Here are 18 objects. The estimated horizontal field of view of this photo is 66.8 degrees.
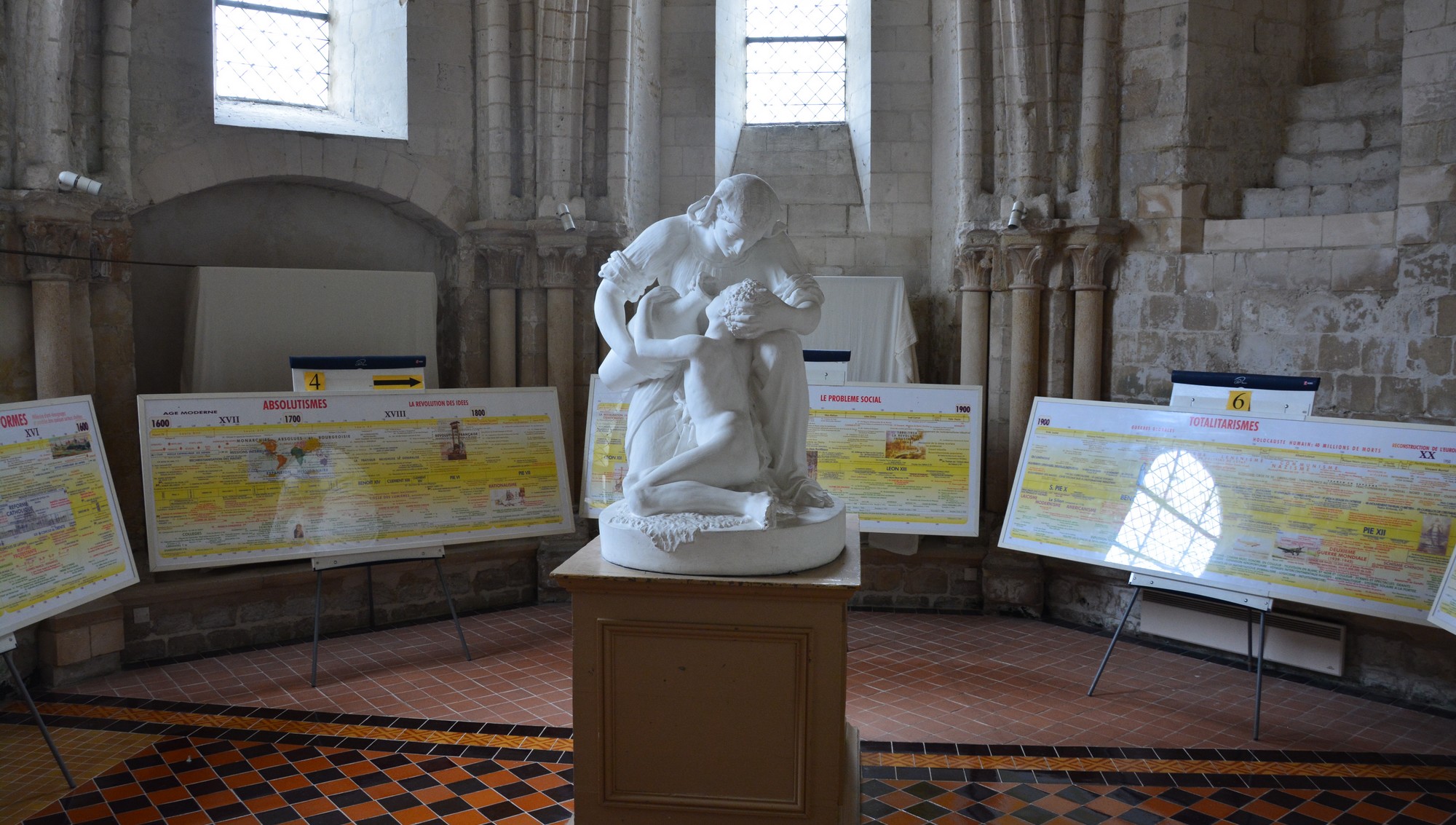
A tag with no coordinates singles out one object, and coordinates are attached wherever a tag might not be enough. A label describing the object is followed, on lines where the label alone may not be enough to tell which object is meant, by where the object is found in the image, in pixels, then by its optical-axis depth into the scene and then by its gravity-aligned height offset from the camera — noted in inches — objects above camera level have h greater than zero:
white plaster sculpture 116.2 -5.4
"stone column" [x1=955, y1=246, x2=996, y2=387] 245.8 +9.3
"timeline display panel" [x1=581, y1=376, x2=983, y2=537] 221.8 -21.3
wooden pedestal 113.8 -36.5
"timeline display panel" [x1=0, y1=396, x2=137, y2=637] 155.0 -26.2
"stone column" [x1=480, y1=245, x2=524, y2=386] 248.1 +9.0
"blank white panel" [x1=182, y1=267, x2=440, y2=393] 219.0 +4.5
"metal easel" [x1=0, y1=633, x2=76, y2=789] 141.4 -45.2
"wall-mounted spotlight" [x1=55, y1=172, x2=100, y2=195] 186.7 +26.5
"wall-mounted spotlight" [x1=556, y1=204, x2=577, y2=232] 242.1 +27.6
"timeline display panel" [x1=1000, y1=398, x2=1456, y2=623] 162.2 -24.3
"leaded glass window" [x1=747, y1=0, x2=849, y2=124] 282.0 +73.0
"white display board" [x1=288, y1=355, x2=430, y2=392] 206.7 -6.0
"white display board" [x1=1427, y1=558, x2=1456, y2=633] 144.1 -33.1
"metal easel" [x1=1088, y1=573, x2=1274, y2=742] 164.9 -38.8
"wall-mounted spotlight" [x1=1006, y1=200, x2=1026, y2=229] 231.0 +28.0
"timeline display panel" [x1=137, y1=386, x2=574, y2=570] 189.9 -23.7
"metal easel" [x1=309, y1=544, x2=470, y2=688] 189.0 -38.9
